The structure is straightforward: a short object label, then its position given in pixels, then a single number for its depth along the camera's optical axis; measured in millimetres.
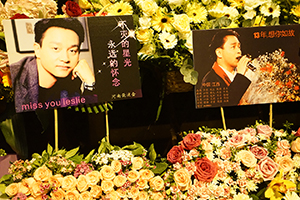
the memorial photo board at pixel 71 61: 901
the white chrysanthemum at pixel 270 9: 1120
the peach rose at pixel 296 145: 1027
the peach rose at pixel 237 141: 1027
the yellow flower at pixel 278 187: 932
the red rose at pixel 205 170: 951
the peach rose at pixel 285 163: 1003
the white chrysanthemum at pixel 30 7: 946
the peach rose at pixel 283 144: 1041
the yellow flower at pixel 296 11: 1141
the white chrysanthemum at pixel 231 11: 1130
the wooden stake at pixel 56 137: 998
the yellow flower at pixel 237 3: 1153
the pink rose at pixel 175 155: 995
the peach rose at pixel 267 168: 973
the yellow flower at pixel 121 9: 1029
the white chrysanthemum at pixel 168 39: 1021
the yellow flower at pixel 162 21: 1043
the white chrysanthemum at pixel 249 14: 1124
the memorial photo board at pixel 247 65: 1090
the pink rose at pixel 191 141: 1009
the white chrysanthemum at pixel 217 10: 1112
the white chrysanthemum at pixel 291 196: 919
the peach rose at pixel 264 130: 1074
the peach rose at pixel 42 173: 880
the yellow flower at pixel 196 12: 1077
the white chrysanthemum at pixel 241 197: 940
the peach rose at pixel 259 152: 1012
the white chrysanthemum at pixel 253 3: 1105
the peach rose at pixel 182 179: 937
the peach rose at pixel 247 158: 985
